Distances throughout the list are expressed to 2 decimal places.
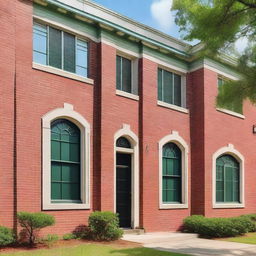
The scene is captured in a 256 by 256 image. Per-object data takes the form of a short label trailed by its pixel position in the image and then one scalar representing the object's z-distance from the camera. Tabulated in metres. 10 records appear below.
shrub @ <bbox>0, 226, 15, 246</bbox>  10.59
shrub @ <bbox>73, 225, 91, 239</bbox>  12.66
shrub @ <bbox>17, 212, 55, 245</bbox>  10.80
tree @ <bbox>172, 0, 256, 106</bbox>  9.27
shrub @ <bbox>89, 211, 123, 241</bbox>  12.45
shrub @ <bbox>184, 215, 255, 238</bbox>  14.92
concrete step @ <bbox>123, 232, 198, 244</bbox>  13.05
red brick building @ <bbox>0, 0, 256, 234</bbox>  11.87
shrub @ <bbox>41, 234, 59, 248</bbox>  11.60
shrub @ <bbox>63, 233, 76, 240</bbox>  12.31
